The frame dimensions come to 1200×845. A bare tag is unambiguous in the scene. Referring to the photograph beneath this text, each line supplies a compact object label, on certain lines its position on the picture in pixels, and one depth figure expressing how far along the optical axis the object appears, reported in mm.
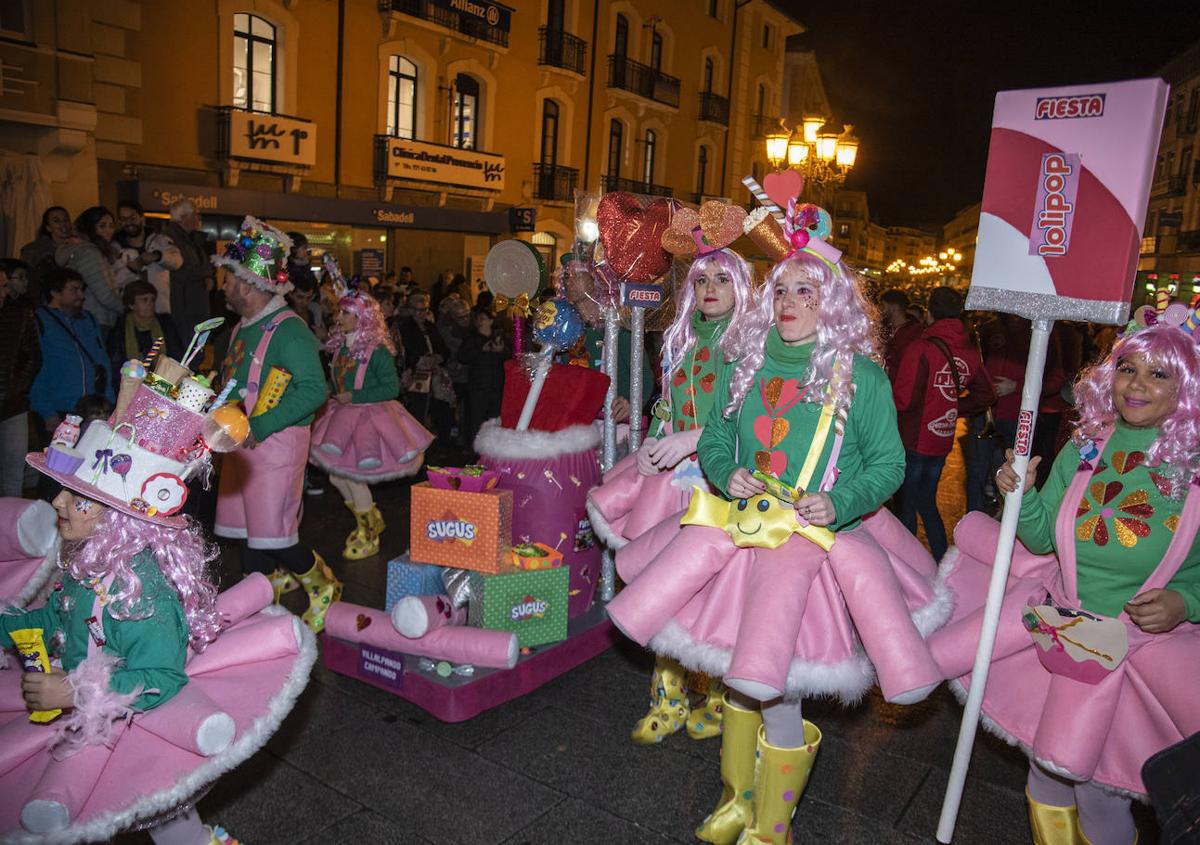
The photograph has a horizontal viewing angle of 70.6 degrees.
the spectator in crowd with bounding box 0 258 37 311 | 6207
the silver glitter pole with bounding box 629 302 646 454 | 5145
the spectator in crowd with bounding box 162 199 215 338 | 8617
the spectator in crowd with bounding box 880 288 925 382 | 7754
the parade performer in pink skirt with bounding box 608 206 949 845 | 2758
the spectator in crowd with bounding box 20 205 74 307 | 8062
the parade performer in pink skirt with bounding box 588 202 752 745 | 3961
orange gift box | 4520
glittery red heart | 4848
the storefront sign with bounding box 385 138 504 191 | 18266
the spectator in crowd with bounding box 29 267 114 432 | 6113
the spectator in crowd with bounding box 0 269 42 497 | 5562
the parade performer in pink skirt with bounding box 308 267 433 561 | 6402
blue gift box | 4727
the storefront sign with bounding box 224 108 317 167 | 14992
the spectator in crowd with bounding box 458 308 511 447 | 10164
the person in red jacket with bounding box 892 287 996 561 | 6230
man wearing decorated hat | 4621
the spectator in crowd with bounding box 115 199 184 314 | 8547
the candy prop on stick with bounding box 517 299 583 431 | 4977
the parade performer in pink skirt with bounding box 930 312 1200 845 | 2684
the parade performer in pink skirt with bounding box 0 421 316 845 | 2273
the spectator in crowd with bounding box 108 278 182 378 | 7352
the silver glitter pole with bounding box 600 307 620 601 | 5230
